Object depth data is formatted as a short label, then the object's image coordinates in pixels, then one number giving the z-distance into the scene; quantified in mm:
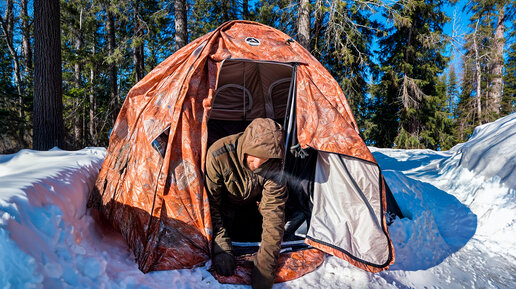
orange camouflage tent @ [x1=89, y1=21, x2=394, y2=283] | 2246
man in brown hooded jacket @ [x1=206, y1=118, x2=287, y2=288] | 1968
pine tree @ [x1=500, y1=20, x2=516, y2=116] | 17242
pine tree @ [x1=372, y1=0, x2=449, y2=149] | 10531
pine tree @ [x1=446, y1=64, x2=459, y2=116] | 23969
